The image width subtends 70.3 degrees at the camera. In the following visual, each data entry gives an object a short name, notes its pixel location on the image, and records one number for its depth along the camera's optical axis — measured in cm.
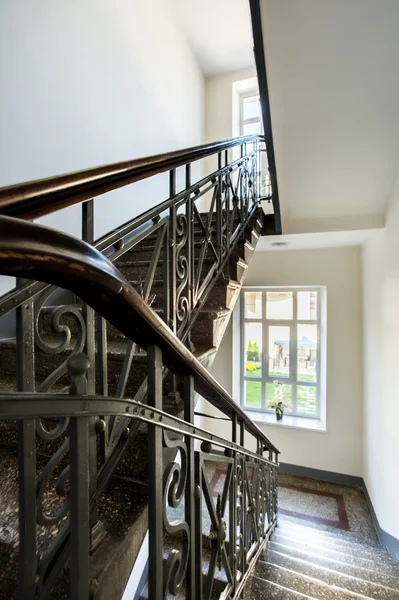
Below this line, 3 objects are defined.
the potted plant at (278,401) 443
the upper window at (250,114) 468
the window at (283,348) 442
